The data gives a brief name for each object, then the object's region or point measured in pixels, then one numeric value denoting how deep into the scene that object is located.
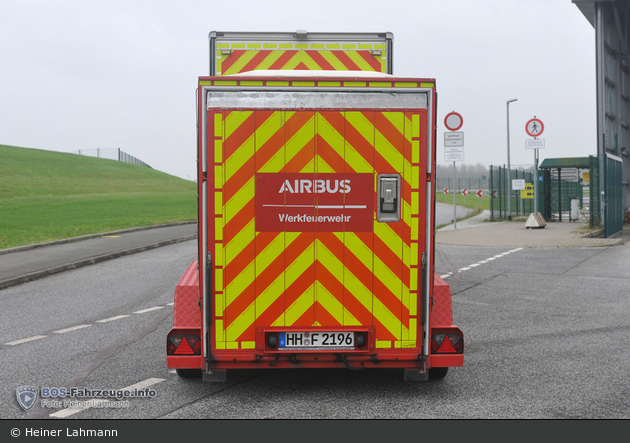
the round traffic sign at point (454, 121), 22.03
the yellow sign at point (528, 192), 31.18
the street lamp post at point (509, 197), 28.97
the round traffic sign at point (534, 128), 24.05
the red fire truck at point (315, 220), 4.57
